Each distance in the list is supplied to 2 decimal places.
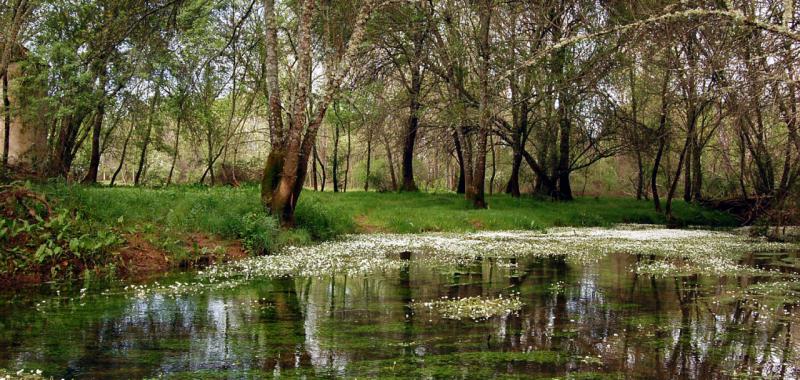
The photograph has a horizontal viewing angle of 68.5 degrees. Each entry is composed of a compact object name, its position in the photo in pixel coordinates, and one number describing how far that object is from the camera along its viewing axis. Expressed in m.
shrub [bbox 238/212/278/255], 15.17
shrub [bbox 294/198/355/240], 18.66
